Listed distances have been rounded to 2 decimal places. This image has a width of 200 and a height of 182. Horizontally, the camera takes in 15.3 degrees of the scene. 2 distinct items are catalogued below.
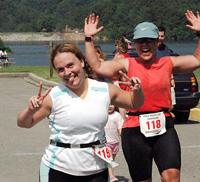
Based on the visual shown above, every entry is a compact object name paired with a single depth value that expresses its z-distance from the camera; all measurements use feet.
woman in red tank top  21.78
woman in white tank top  17.06
